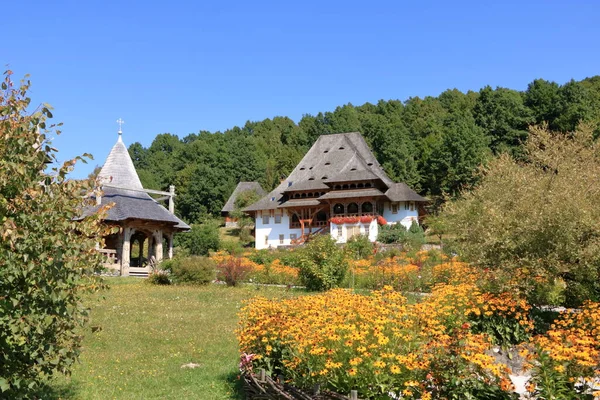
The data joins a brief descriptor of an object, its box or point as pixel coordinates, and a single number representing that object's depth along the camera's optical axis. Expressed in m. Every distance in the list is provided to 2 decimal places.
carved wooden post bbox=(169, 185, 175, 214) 31.32
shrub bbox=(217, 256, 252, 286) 21.53
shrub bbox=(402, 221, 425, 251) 31.59
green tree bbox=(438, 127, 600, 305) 10.60
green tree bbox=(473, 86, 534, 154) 61.69
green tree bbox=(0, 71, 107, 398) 5.04
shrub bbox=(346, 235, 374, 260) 28.43
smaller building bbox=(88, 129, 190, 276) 27.39
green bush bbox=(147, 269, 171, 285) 22.88
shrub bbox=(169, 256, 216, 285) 22.41
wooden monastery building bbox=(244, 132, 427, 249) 44.41
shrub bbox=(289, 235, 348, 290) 19.78
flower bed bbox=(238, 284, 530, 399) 5.67
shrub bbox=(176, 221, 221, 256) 42.22
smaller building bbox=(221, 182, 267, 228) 64.69
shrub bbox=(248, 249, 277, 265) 28.34
